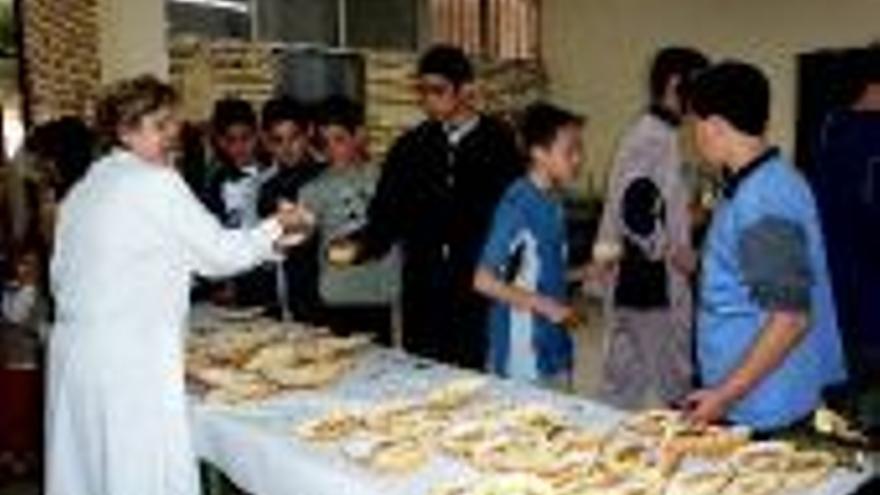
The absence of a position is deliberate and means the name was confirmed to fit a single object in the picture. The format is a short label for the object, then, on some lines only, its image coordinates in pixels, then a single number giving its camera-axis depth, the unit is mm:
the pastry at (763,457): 2805
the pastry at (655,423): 3080
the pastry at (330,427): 3195
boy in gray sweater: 5078
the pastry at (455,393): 3473
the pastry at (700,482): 2689
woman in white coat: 3447
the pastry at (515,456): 2912
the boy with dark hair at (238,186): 5680
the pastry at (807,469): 2711
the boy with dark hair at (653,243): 4785
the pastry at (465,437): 3037
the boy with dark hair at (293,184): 5320
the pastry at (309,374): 3781
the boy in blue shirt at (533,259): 4020
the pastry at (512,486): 2734
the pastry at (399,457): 2906
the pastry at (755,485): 2674
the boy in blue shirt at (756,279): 3041
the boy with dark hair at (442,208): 4742
